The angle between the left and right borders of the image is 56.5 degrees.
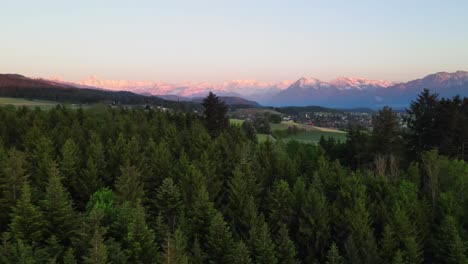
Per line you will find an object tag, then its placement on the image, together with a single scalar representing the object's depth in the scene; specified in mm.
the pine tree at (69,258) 38156
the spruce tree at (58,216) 48312
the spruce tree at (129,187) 58562
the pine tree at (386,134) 86000
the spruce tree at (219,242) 48906
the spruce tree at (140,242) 42938
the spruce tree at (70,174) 65812
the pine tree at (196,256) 46000
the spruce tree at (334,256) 48391
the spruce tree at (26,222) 45719
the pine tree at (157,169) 72750
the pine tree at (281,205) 63688
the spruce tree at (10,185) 54094
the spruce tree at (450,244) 52312
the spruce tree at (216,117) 121125
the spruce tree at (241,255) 44344
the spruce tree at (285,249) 50594
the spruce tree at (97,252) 36781
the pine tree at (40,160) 63469
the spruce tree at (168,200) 60125
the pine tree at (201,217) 54500
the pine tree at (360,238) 52156
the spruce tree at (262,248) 47625
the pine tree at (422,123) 90750
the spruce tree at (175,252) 38594
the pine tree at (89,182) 65062
